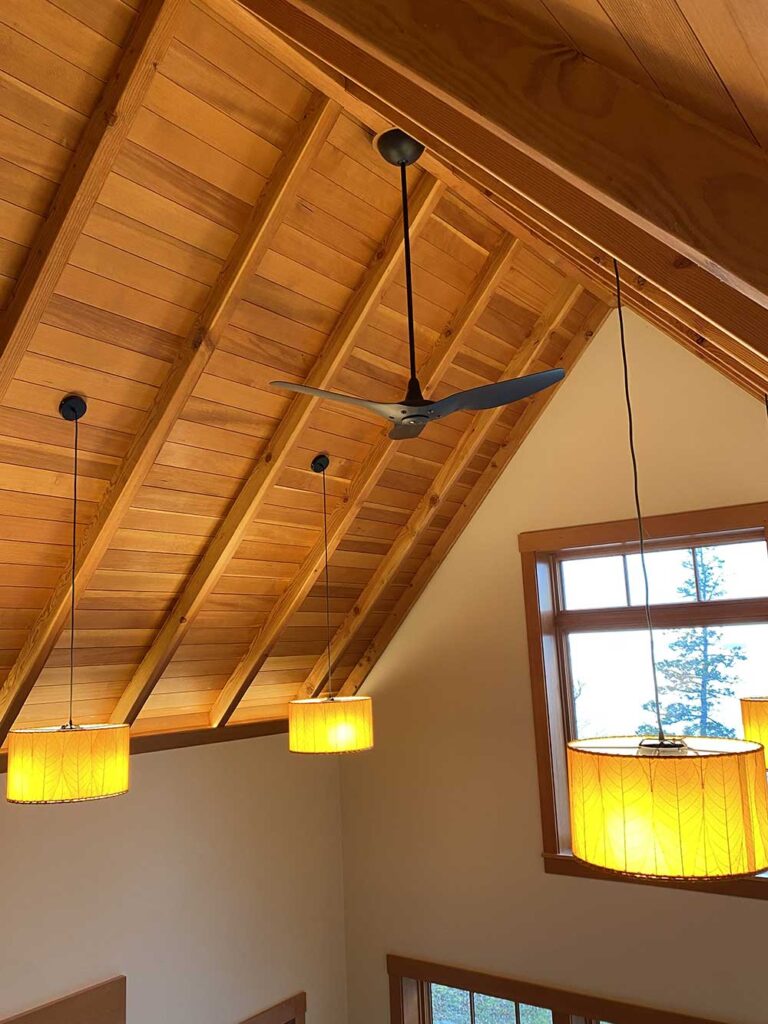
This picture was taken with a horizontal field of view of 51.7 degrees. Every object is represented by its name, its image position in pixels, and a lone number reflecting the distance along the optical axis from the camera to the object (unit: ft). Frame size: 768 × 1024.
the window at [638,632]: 14.53
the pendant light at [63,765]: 9.07
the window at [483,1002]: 14.55
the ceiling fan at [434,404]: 8.31
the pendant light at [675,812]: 5.43
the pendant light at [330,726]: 12.44
